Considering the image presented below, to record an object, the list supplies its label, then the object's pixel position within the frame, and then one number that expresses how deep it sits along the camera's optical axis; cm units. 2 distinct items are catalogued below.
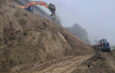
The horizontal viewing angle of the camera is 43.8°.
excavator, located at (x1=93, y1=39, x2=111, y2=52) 2375
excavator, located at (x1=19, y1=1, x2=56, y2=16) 2218
